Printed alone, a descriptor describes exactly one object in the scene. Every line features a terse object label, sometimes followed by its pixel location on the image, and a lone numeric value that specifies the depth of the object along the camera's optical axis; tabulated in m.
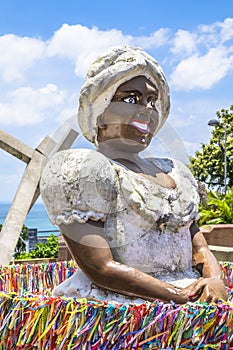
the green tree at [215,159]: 23.77
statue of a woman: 1.90
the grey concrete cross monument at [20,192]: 6.96
